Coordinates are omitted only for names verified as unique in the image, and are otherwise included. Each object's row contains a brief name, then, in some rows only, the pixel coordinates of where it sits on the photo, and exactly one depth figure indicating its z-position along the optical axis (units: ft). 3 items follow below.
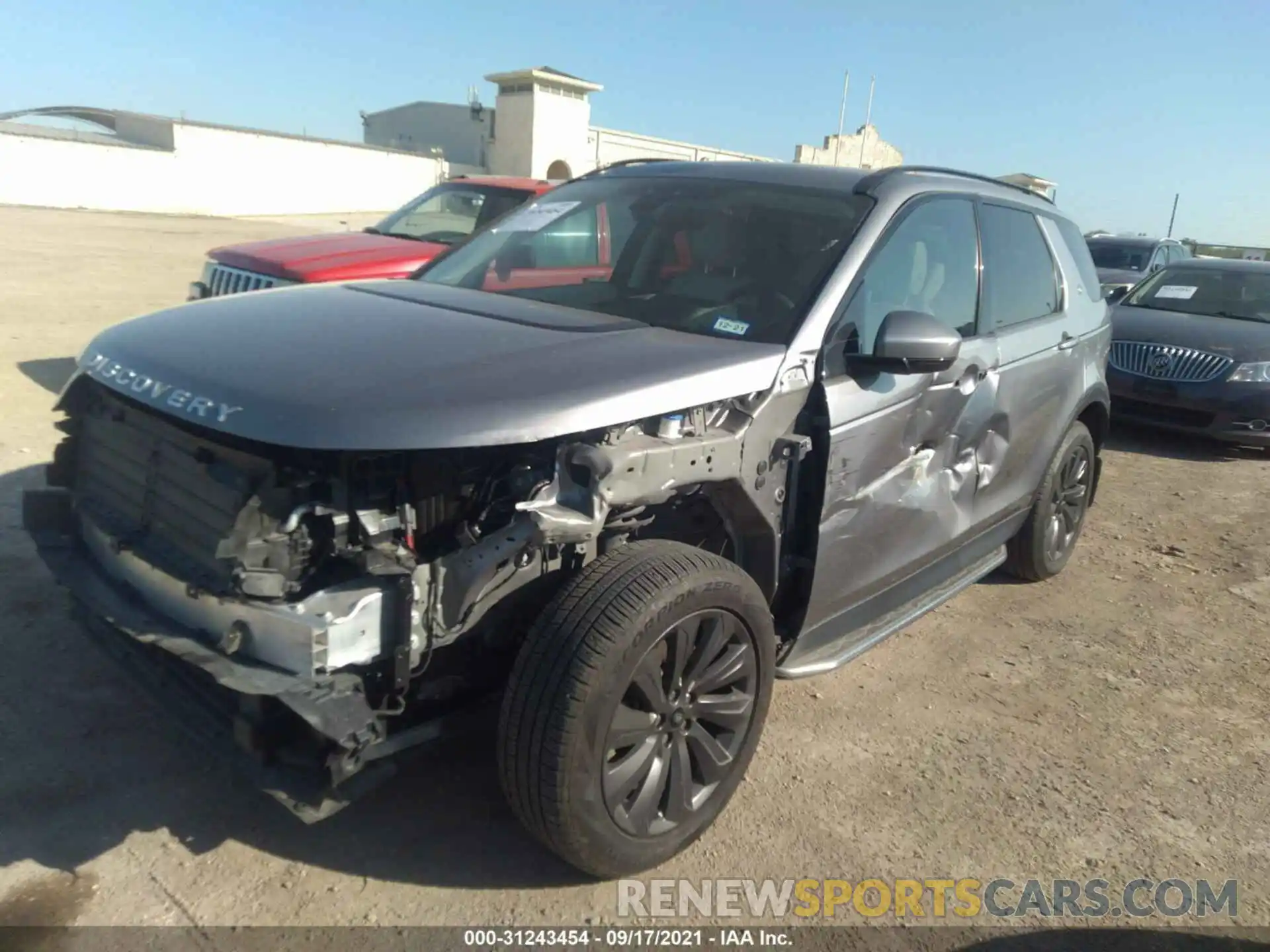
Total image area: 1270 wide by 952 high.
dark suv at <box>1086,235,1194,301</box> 48.93
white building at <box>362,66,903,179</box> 120.37
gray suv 7.59
